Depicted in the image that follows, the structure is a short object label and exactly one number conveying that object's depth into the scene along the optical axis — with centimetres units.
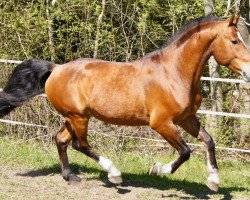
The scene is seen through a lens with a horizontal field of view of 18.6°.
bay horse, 793
